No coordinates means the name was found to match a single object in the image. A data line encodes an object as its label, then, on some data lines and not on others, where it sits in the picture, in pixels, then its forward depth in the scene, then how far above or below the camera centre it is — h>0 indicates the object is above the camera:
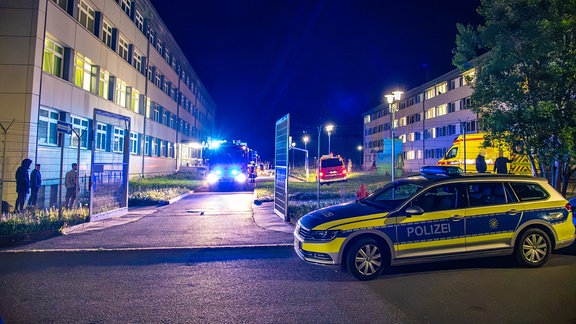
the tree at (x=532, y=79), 9.98 +3.01
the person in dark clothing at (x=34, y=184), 13.66 -0.29
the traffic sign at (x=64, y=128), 11.14 +1.48
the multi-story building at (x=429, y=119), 43.47 +8.71
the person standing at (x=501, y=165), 12.66 +0.64
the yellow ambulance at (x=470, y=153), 22.75 +1.85
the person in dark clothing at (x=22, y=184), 13.19 -0.29
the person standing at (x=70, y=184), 13.66 -0.27
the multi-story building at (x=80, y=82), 14.82 +5.13
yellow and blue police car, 6.06 -0.73
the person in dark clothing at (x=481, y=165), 14.28 +0.70
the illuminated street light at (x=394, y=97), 13.77 +3.20
